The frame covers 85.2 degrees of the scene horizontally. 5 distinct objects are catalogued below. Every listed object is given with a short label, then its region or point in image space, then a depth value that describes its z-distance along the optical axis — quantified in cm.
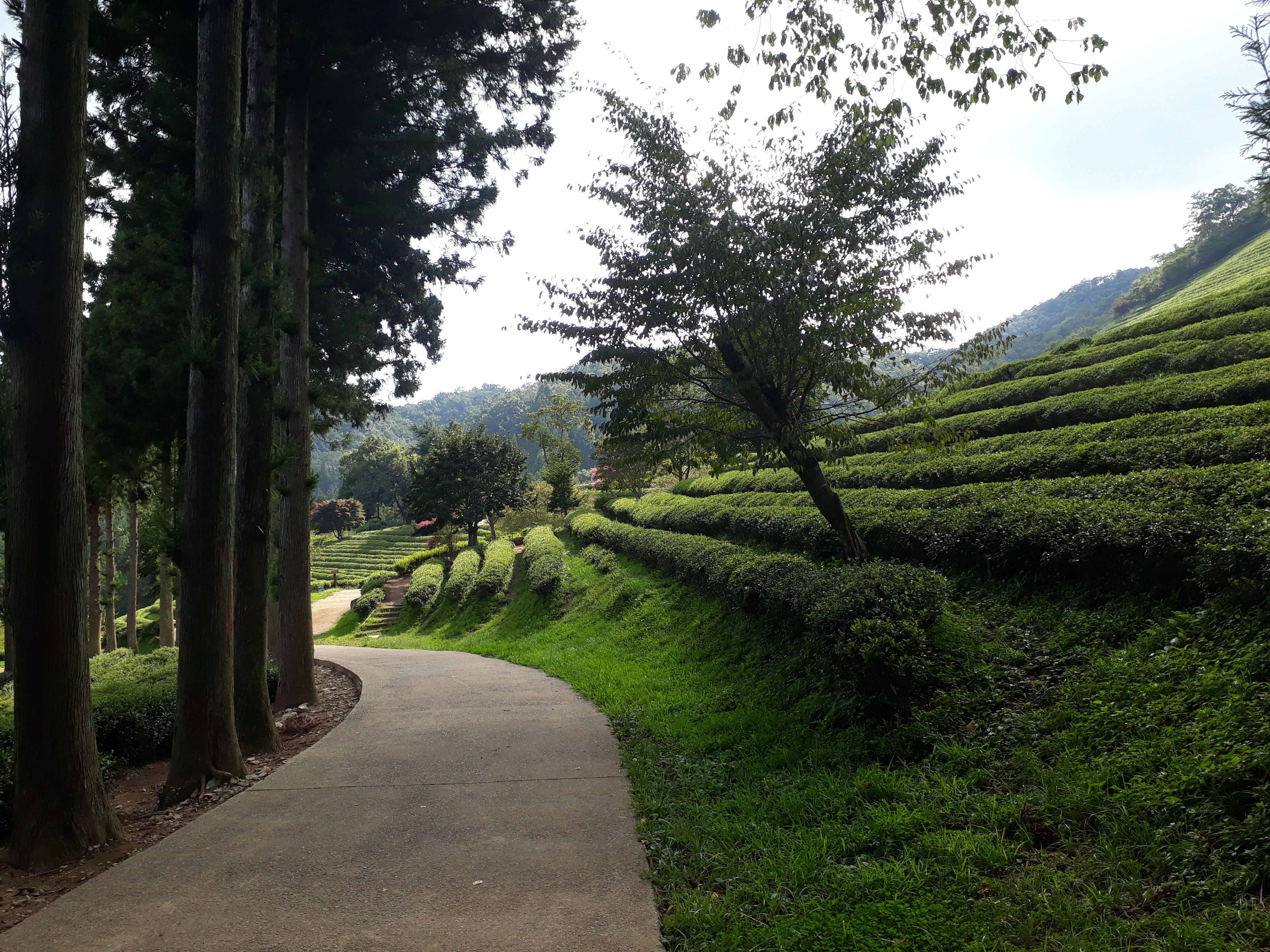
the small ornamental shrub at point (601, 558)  1577
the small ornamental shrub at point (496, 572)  1945
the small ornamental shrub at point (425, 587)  2294
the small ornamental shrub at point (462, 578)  2062
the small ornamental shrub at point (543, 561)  1583
